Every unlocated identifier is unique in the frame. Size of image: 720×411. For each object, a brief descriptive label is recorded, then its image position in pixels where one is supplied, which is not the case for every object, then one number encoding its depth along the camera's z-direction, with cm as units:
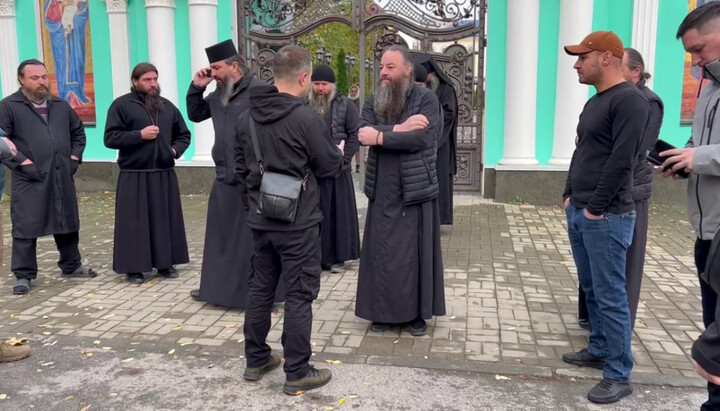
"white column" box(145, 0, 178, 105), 1039
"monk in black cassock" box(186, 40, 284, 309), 452
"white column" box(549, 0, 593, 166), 915
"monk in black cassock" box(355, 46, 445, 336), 396
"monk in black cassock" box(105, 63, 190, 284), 530
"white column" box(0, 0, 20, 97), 1132
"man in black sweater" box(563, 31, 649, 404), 297
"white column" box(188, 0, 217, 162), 1029
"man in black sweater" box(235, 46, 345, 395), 315
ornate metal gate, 1006
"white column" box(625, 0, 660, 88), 906
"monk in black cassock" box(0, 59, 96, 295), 517
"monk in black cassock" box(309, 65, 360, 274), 576
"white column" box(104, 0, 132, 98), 1084
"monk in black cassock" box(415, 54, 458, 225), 676
